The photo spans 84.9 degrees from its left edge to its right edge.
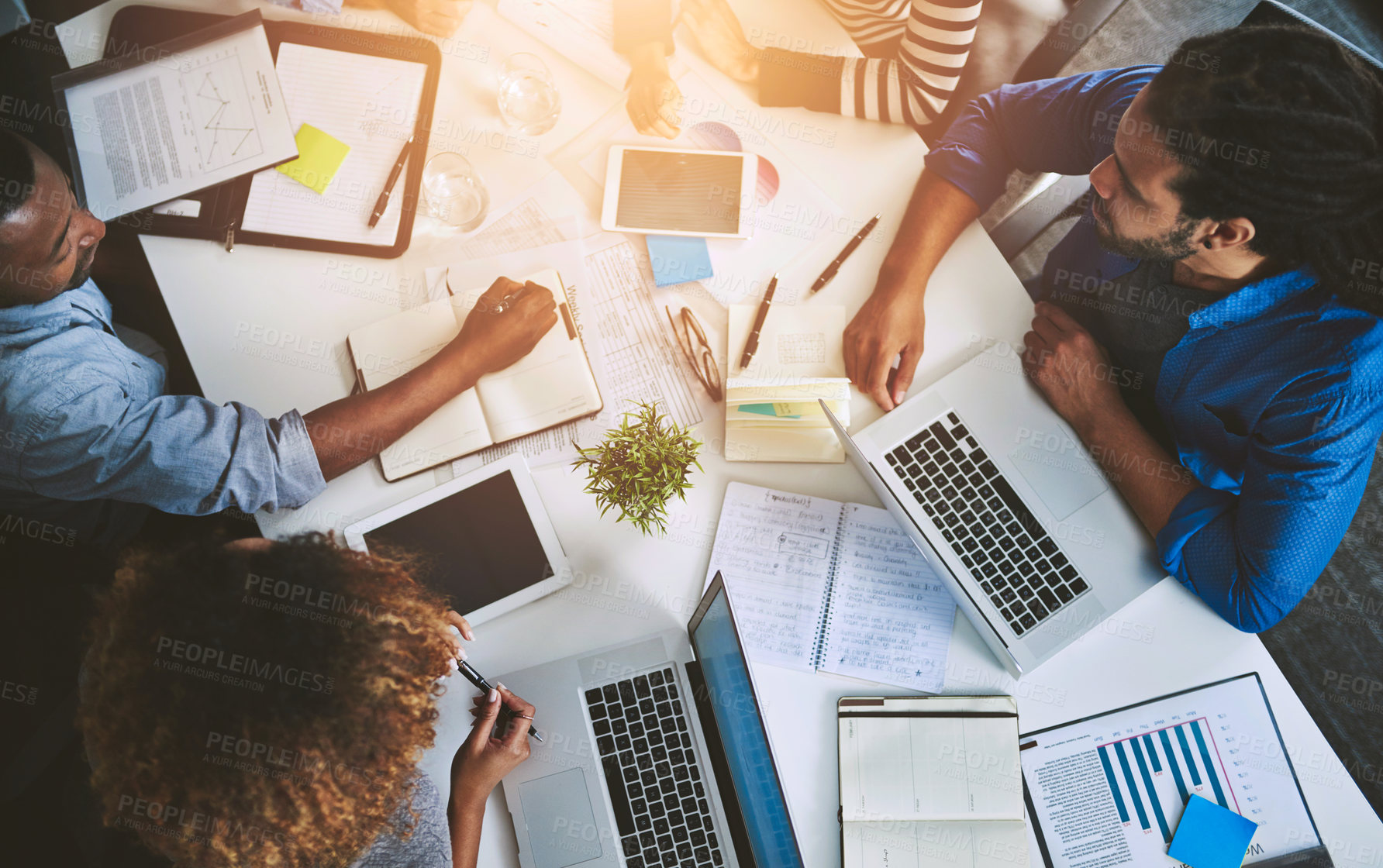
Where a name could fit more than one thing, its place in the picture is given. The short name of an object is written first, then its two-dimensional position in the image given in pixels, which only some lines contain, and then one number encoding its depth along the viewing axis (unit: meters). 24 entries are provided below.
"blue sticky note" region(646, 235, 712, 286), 1.34
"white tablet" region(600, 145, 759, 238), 1.35
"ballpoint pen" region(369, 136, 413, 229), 1.34
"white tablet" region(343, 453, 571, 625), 1.23
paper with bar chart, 1.19
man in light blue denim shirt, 1.13
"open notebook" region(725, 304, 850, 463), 1.25
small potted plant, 1.12
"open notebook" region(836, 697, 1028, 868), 1.16
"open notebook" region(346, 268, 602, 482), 1.28
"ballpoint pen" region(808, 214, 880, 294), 1.35
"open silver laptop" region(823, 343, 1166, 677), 1.18
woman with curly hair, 0.98
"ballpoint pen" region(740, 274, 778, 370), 1.30
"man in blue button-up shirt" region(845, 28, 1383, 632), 0.99
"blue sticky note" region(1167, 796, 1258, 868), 1.18
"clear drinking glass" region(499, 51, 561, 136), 1.39
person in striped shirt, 1.37
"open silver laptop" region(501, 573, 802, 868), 1.15
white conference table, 1.20
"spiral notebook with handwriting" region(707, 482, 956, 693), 1.22
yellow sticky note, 1.37
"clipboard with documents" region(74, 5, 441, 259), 1.34
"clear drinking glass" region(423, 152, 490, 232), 1.37
